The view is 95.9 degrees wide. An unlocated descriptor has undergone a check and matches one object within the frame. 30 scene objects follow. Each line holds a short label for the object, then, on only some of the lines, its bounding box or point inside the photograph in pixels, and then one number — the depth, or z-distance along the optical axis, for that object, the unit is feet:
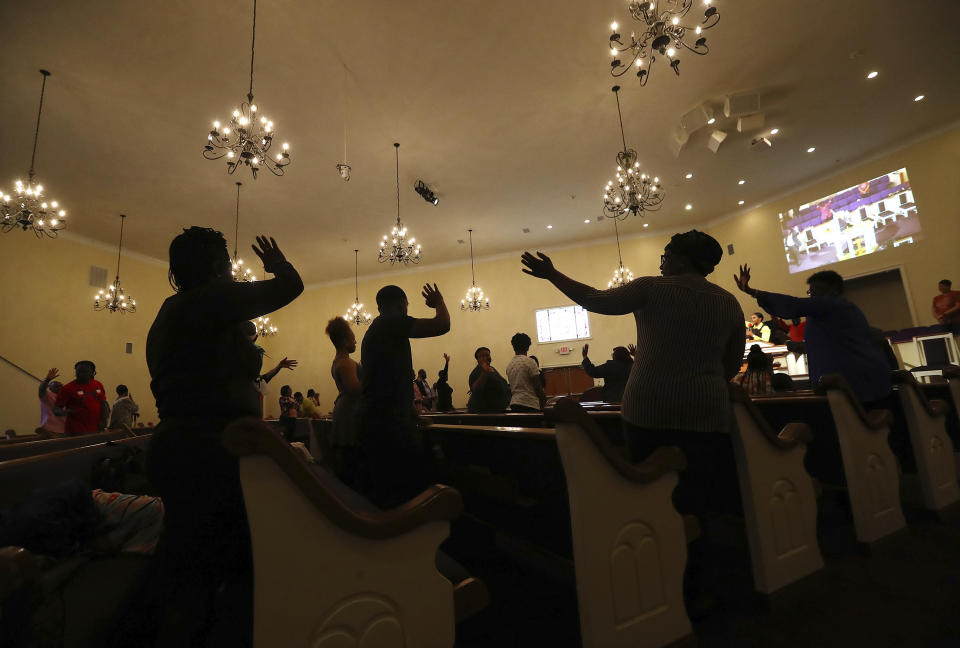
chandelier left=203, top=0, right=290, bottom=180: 14.79
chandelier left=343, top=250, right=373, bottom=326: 38.42
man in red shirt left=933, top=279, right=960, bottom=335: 22.99
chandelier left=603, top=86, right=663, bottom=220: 20.15
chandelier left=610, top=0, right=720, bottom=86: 11.94
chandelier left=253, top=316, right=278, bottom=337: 35.47
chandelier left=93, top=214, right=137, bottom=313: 27.71
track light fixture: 27.10
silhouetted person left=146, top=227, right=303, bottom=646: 3.25
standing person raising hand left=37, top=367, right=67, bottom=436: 19.76
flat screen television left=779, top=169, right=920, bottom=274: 28.19
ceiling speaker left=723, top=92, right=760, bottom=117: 21.50
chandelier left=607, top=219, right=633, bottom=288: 33.09
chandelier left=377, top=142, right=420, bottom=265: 25.87
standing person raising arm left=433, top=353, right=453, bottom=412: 17.31
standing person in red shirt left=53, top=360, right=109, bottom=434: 16.56
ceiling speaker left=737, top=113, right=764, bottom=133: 22.68
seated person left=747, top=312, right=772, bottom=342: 30.30
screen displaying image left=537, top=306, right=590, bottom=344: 41.81
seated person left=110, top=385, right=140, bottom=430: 17.62
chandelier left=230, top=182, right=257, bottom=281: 26.53
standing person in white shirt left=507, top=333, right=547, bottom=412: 14.43
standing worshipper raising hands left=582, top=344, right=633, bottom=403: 15.29
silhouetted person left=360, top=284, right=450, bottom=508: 6.05
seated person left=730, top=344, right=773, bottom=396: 11.28
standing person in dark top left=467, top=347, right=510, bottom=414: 13.50
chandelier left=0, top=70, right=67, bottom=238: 17.39
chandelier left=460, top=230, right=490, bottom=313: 36.11
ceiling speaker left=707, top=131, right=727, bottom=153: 23.77
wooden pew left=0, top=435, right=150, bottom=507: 5.05
